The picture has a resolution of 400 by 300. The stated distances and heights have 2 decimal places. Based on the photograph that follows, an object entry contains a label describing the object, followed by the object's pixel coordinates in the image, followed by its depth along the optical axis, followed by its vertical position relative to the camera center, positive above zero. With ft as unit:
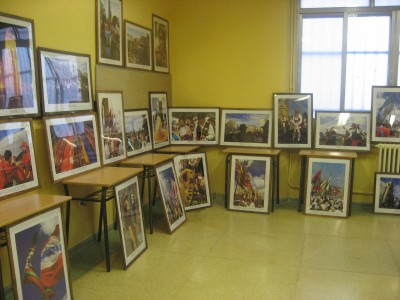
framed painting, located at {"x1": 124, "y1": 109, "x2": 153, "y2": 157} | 14.60 -1.10
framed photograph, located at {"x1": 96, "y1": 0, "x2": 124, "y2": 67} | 13.07 +2.34
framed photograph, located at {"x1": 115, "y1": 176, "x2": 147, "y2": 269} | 11.35 -3.40
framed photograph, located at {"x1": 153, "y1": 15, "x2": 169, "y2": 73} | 17.12 +2.49
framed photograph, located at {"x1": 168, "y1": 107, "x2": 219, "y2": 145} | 18.15 -1.12
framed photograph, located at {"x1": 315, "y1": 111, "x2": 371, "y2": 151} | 16.72 -1.21
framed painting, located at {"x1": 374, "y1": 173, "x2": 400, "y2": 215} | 16.20 -3.67
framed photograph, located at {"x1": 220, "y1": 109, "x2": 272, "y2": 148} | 17.69 -1.15
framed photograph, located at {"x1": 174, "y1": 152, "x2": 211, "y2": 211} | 16.53 -3.20
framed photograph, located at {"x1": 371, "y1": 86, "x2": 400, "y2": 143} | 16.39 -0.54
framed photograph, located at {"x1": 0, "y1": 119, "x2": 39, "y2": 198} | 9.20 -1.29
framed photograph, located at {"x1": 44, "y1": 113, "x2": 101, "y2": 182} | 10.73 -1.16
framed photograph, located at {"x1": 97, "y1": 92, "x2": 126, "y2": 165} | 12.85 -0.77
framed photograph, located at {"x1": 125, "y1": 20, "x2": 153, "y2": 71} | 14.87 +2.10
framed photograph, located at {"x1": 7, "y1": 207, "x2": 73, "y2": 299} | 7.85 -3.16
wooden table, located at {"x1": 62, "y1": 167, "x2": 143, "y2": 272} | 10.77 -2.08
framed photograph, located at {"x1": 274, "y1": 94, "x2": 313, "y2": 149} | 17.21 -0.81
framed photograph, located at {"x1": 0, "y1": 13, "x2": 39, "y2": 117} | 9.27 +0.83
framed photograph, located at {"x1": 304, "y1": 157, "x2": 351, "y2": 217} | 15.96 -3.38
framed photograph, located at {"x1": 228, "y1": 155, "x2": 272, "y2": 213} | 16.47 -3.34
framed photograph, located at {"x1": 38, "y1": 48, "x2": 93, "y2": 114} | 10.68 +0.60
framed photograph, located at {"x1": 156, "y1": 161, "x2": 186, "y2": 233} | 13.99 -3.32
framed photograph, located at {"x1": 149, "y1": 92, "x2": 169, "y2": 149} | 16.62 -0.69
